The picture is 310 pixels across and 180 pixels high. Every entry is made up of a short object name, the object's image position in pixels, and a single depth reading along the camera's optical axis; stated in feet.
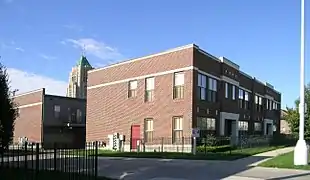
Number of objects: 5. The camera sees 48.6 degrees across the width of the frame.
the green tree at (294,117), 105.88
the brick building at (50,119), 136.19
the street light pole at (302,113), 48.13
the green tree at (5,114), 39.78
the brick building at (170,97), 83.18
